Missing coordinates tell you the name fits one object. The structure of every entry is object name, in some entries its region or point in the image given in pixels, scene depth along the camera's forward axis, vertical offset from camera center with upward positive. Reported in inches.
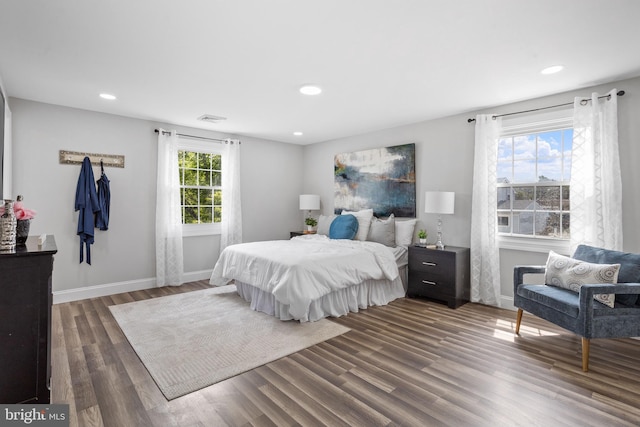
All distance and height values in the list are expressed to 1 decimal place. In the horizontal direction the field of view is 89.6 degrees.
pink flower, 77.6 +0.1
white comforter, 127.6 -24.6
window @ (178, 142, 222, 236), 202.2 +16.0
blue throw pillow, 190.4 -9.5
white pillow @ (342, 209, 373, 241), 192.7 -6.1
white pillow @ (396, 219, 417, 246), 180.7 -11.5
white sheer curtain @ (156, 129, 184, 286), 185.2 -2.7
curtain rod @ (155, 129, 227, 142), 188.1 +47.6
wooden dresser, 67.1 -24.0
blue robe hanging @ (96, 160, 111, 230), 165.5 +5.9
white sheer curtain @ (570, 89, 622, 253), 120.4 +14.0
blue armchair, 94.3 -29.1
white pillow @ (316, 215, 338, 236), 218.5 -8.2
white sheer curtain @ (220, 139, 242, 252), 214.7 +12.7
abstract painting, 189.3 +19.9
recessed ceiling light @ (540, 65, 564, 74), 110.8 +49.7
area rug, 93.4 -45.5
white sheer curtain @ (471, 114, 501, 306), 152.3 -2.1
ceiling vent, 175.3 +52.3
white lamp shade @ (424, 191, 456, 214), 160.6 +5.4
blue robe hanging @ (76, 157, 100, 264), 159.0 +4.6
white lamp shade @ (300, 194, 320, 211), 235.9 +7.3
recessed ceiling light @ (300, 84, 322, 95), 130.1 +50.8
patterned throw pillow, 101.4 -20.9
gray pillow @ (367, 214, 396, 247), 183.3 -11.5
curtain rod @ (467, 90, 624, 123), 121.1 +45.4
